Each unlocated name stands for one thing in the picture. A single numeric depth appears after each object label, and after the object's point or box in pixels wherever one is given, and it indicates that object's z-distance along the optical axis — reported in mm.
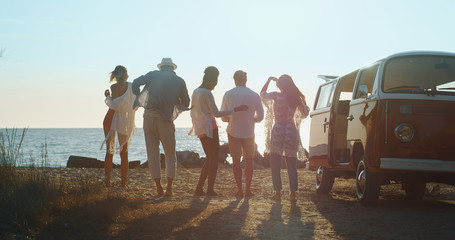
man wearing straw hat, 8438
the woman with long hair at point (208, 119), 8898
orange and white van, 7320
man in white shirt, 9180
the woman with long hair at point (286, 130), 8781
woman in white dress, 9484
